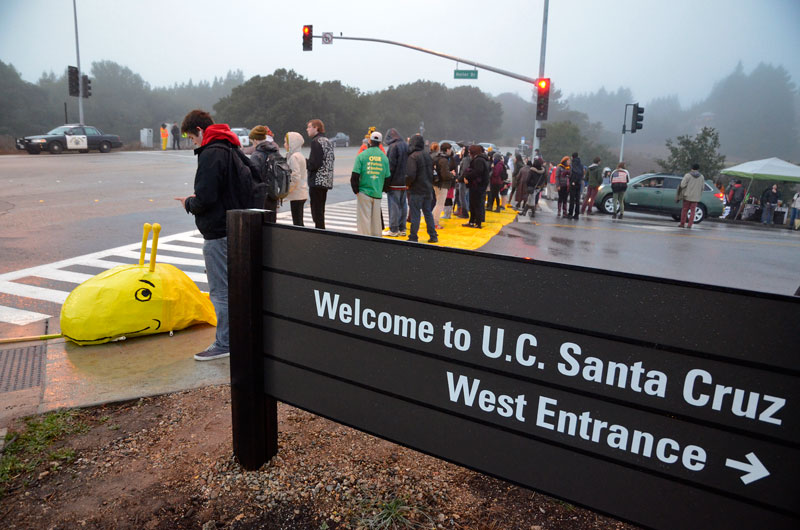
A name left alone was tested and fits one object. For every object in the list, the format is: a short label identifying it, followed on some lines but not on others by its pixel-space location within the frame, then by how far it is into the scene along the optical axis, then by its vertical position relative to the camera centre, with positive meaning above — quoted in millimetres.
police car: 30953 +700
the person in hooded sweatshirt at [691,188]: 16828 -333
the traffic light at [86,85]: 40219 +4818
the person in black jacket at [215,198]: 4441 -308
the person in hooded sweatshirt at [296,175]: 8875 -210
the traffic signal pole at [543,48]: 27344 +5865
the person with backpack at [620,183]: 18406 -288
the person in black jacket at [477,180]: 12883 -268
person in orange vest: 43372 +1558
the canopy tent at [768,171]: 26500 +414
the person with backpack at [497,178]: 16678 -252
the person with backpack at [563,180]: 17594 -251
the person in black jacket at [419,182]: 10406 -288
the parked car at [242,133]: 38775 +1877
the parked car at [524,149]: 34828 +1278
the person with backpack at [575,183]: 17516 -335
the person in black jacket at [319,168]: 9000 -85
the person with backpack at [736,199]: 26141 -931
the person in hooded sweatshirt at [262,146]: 7941 +200
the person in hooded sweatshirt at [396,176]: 10234 -191
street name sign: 27609 +4526
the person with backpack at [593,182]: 19656 -302
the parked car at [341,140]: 59272 +2453
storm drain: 4160 -1669
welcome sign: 1730 -719
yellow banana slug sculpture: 4801 -1271
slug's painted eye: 4941 -1188
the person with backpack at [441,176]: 12102 -190
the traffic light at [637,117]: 28844 +2884
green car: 20500 -788
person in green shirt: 9359 -291
